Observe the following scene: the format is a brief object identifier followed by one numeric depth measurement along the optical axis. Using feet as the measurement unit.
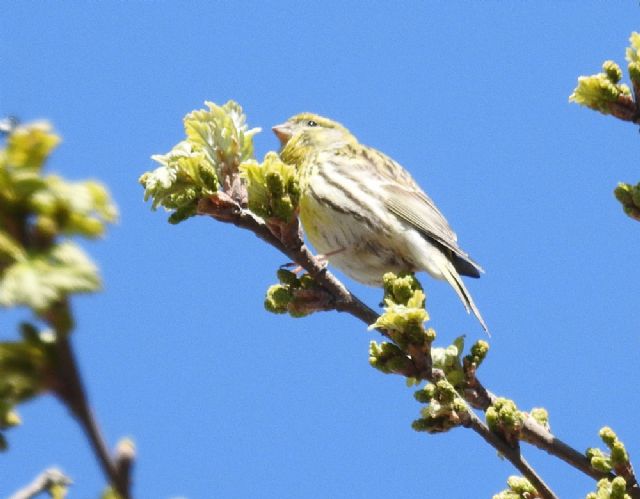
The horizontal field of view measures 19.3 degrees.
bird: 29.48
